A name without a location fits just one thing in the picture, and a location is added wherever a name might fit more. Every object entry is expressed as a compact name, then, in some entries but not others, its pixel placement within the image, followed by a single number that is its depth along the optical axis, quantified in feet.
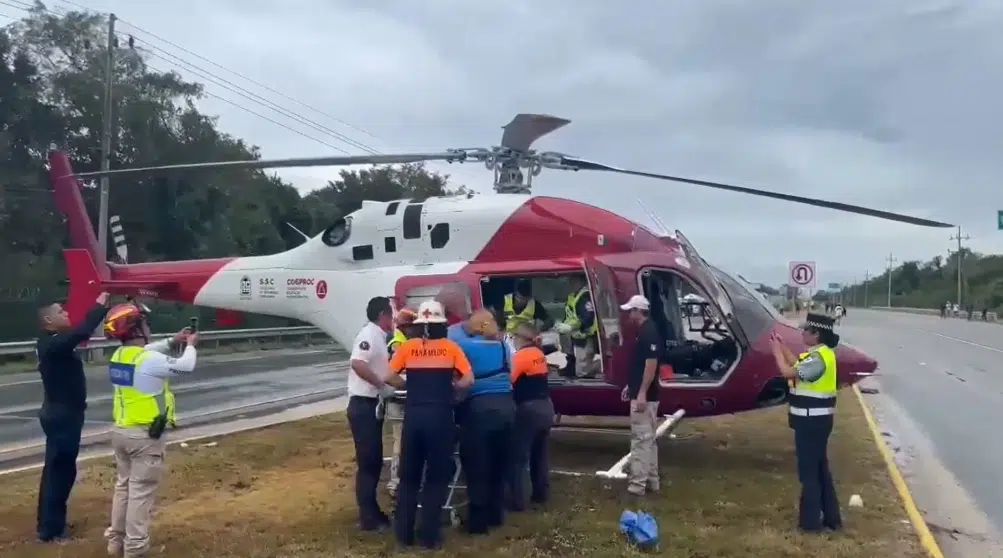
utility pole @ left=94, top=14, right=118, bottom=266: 78.54
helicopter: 30.55
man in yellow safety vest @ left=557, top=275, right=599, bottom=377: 31.60
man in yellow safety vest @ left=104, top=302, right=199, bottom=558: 20.08
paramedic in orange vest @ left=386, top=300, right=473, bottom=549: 21.01
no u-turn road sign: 79.38
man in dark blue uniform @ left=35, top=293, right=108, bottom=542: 21.74
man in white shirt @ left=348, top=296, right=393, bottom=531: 22.93
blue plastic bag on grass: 22.18
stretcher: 23.77
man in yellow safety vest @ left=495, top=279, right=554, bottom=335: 31.26
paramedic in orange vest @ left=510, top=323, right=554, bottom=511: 25.27
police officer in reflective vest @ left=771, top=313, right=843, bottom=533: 23.49
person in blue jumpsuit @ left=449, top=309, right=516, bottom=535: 22.54
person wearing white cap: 26.55
